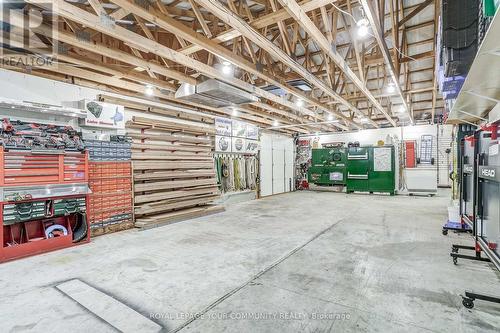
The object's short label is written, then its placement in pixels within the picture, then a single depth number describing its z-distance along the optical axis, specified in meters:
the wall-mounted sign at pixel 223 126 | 7.91
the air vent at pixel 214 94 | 4.40
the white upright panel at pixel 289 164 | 12.35
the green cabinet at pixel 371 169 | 10.20
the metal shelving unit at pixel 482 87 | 1.77
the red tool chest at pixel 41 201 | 3.38
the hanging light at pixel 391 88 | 5.90
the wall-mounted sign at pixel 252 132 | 9.47
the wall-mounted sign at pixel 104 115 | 4.77
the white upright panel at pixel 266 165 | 10.47
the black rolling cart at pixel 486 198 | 2.11
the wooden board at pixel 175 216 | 5.10
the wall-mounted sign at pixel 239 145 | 8.72
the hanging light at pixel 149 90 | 5.29
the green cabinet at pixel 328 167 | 11.51
